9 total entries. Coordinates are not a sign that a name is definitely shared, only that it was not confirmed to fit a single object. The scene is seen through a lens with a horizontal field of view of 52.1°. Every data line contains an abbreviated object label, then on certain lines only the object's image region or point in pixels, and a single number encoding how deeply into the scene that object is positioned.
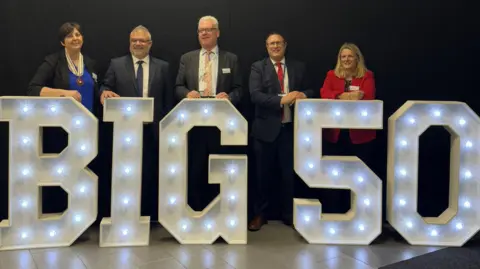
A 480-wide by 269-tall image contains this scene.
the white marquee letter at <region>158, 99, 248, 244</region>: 3.49
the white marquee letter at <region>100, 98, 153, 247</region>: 3.45
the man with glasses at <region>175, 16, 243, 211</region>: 3.84
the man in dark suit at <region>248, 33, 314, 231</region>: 3.92
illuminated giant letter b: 3.35
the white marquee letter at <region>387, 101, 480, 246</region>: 3.52
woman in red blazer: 3.78
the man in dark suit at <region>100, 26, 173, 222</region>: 3.82
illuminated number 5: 3.53
